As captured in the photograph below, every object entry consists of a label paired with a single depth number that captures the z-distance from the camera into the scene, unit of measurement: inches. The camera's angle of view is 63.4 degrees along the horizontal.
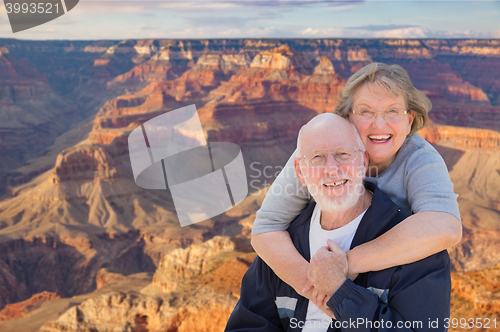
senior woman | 99.7
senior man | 97.7
